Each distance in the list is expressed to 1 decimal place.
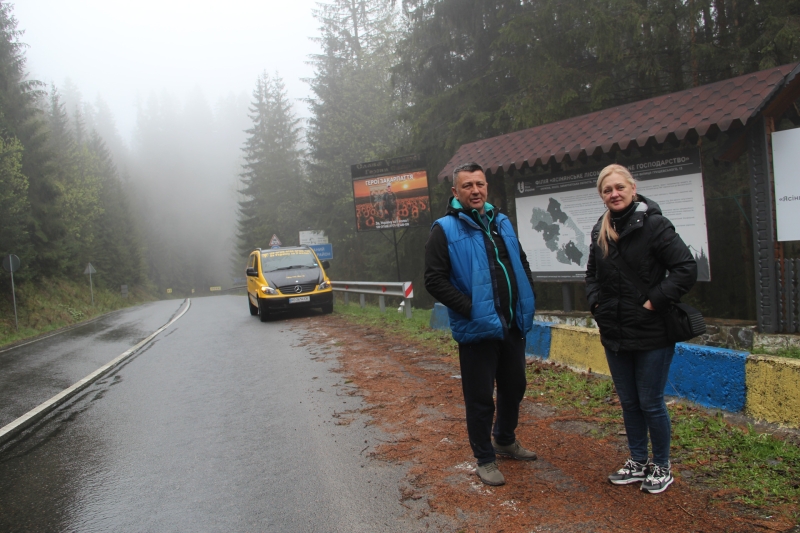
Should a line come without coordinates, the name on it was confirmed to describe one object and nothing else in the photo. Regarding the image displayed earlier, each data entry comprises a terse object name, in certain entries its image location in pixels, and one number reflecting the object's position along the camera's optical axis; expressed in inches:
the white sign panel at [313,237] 1250.6
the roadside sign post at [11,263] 834.2
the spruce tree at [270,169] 1907.0
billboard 655.8
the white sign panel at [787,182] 249.6
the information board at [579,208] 299.4
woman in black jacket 136.2
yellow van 633.6
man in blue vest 149.9
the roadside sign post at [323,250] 1198.9
